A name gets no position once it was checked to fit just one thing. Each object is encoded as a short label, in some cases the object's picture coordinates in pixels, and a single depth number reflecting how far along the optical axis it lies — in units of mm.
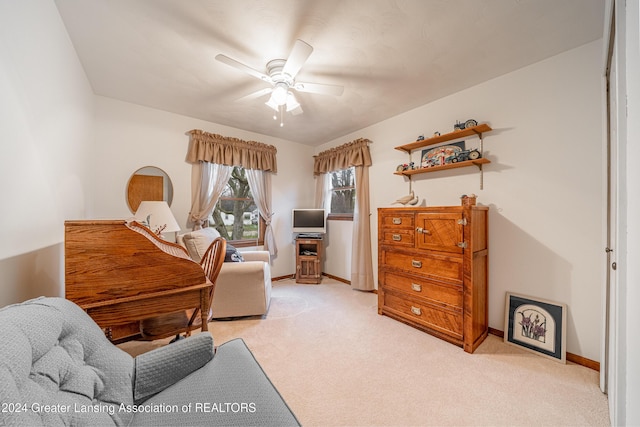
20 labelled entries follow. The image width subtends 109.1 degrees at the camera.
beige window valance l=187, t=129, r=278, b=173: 3191
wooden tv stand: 3898
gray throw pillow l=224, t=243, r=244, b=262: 2678
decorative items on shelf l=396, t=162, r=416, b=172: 2881
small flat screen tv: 4016
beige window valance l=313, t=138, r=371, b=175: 3489
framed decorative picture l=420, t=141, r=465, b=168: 2488
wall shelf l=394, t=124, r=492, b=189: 2283
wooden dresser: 2008
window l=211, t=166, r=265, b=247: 3650
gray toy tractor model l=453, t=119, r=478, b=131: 2328
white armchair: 2492
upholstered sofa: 626
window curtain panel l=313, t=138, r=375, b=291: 3439
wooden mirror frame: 2828
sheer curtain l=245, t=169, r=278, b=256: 3820
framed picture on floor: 1864
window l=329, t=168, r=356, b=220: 3932
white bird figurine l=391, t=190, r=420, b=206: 2647
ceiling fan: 1728
